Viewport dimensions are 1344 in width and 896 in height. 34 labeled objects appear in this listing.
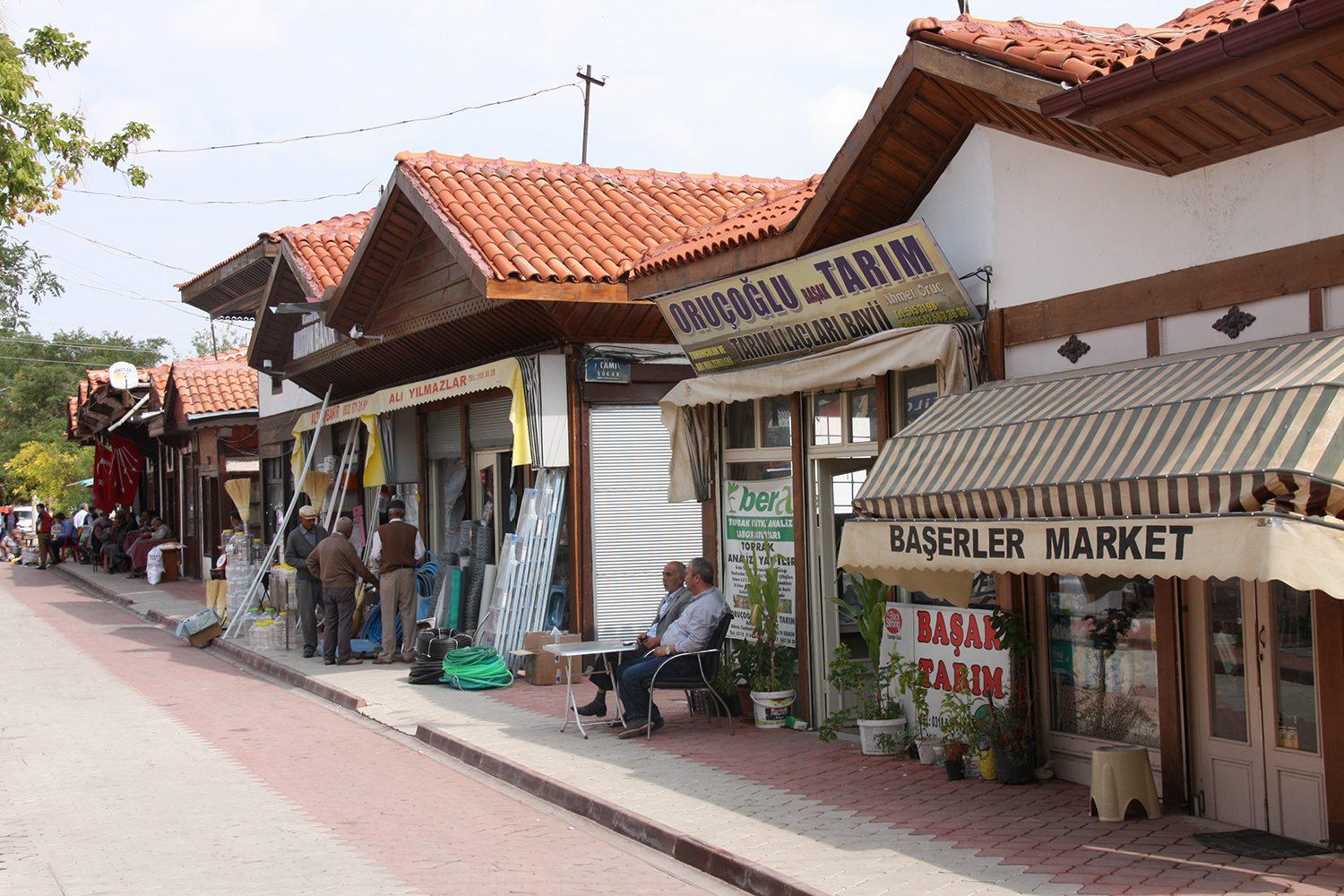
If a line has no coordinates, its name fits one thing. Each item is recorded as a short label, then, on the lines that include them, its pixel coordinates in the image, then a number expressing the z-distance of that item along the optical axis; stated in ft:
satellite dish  111.04
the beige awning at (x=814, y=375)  29.43
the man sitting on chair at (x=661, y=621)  38.19
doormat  22.21
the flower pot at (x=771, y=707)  36.81
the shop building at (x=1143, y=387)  20.15
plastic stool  24.84
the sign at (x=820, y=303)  30.68
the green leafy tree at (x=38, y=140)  49.57
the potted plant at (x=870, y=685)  32.53
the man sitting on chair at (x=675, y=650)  36.14
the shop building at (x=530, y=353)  48.65
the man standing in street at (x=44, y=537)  136.56
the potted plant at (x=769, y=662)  36.94
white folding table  36.45
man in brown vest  52.31
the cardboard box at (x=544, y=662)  47.26
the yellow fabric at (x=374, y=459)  61.82
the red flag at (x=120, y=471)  127.85
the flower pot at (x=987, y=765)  29.09
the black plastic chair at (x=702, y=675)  36.17
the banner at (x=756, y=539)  37.45
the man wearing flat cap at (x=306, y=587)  57.21
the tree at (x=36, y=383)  207.00
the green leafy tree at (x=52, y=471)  171.63
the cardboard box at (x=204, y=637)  64.75
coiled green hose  47.06
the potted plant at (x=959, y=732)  29.45
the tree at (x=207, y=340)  278.11
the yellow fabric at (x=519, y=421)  48.26
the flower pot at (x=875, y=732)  32.42
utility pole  82.38
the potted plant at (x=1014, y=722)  28.53
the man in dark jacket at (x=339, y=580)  53.47
